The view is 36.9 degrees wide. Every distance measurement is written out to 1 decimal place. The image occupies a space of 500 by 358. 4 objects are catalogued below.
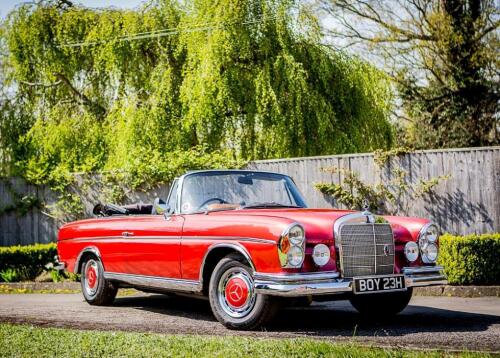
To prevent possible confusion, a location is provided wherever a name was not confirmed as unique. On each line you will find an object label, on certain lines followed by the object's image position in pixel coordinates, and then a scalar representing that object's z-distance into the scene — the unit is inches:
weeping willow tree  697.6
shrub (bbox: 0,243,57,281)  623.8
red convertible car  295.0
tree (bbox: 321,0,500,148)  946.7
